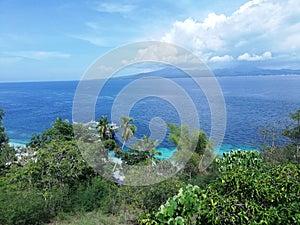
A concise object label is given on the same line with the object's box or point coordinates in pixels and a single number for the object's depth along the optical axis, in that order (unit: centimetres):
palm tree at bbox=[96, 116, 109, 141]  2102
